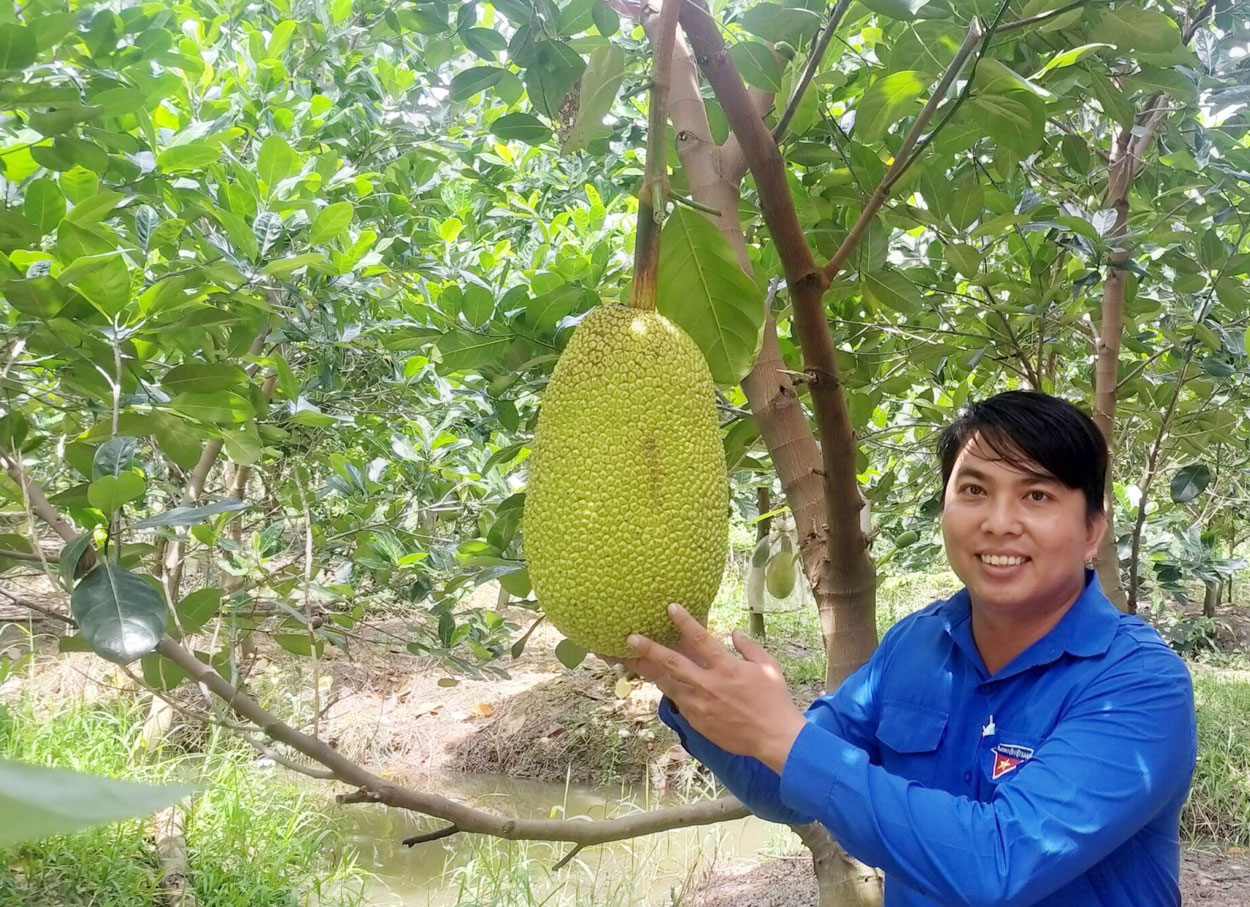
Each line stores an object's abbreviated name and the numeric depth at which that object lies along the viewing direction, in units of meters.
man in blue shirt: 0.86
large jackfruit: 0.74
